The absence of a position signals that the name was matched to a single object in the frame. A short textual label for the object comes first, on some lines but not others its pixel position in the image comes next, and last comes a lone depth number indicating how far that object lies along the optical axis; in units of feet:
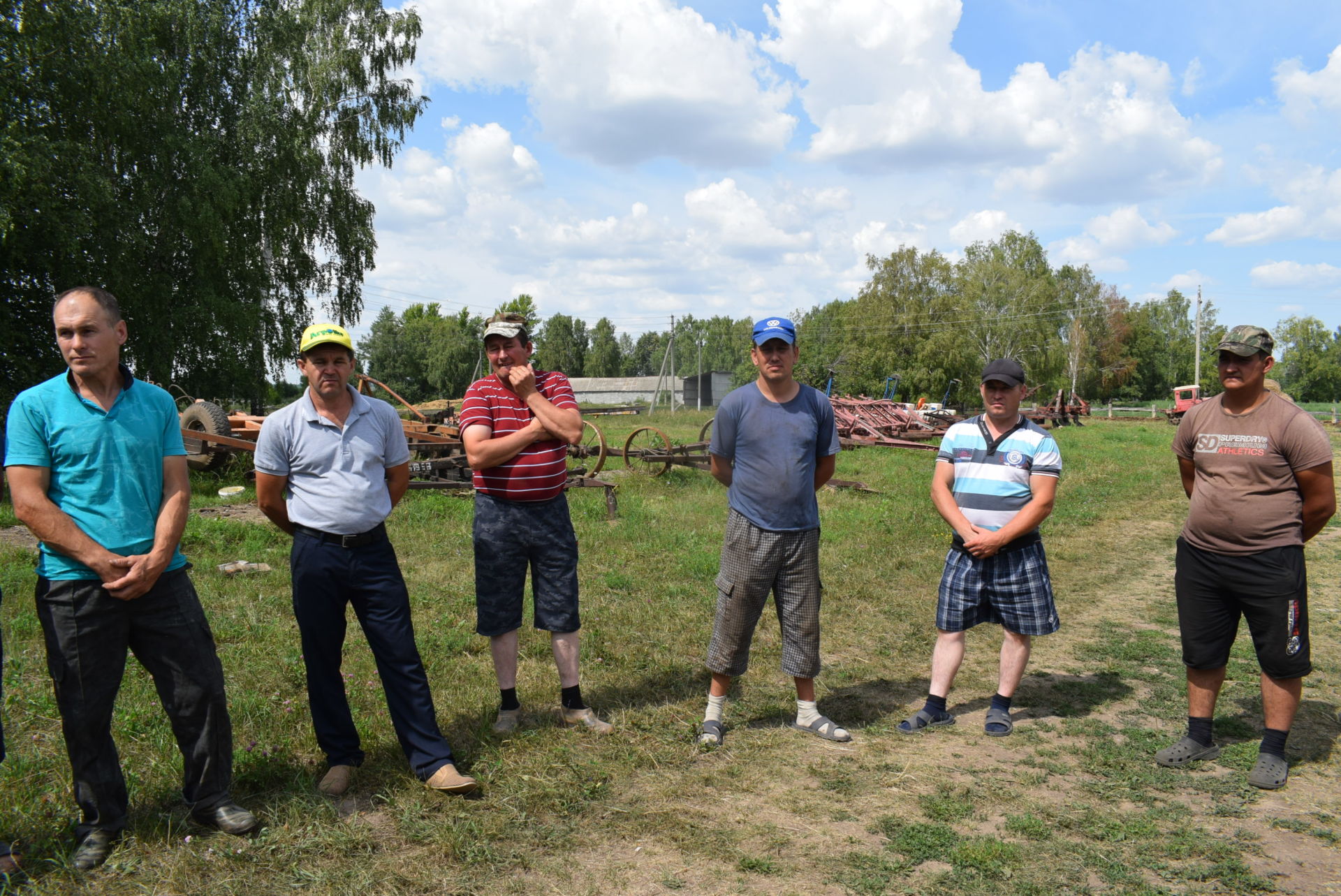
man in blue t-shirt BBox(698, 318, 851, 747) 13.03
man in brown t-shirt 12.09
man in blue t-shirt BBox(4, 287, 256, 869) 9.34
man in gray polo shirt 10.98
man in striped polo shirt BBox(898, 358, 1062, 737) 13.60
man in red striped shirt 12.43
